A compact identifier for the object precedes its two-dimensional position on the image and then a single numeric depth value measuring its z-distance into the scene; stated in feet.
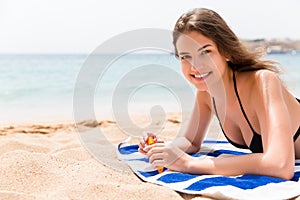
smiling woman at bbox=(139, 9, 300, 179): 7.01
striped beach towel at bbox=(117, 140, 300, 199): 6.74
